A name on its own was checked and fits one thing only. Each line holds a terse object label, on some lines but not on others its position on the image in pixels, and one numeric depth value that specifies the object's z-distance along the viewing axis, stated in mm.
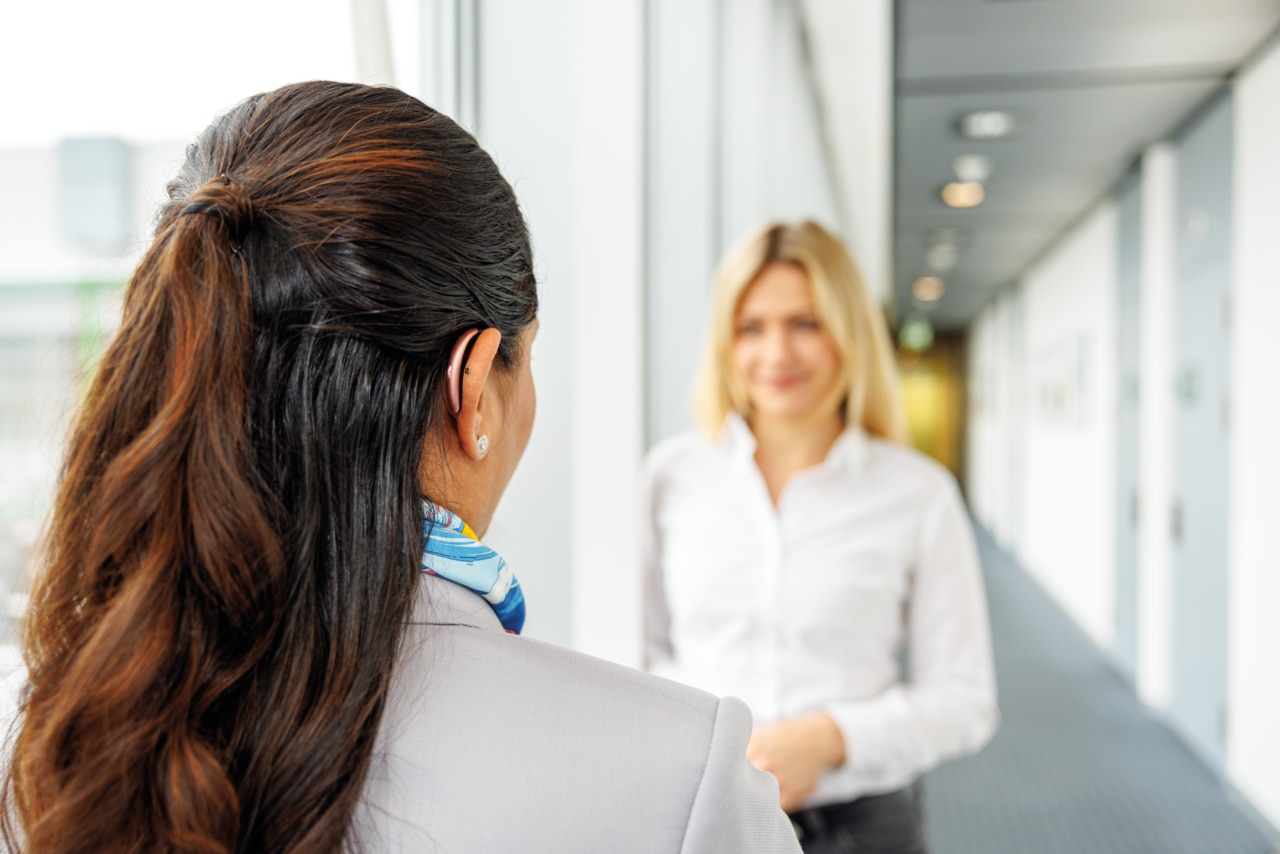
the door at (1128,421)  4512
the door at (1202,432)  3352
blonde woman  1261
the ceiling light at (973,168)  4594
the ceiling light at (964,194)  5141
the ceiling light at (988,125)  3912
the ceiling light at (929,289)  8946
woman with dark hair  418
